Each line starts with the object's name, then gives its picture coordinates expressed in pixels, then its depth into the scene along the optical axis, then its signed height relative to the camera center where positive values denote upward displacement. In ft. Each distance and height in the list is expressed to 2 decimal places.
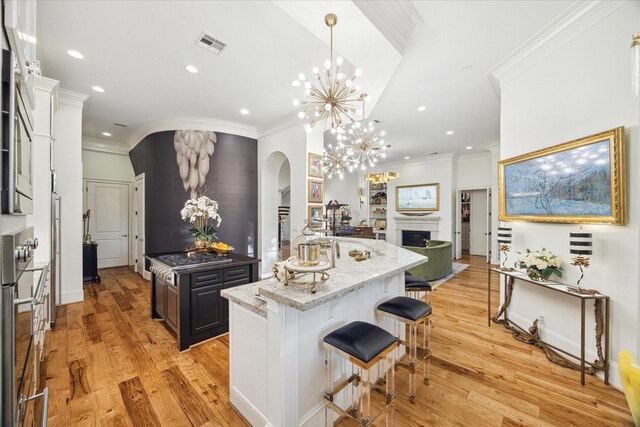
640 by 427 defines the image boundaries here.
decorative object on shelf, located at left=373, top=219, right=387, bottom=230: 32.22 -1.48
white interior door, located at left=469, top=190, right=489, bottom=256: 28.37 -1.14
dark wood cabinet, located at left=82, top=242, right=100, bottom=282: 17.02 -3.48
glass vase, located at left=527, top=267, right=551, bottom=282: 8.73 -2.18
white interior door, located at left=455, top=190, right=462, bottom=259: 27.25 -0.95
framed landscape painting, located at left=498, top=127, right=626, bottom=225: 7.01 +0.98
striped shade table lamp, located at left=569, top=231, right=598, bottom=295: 7.47 -1.13
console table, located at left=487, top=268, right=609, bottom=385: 7.19 -4.22
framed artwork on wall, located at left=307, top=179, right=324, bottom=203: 15.89 +1.37
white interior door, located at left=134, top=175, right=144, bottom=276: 18.88 -0.82
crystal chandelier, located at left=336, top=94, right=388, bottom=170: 14.71 +4.01
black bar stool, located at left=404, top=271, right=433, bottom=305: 9.16 -2.66
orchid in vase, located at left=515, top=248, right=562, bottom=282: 8.62 -1.81
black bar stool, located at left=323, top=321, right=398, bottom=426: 4.79 -2.73
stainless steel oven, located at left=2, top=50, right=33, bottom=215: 2.66 +0.81
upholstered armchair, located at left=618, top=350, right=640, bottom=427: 3.17 -2.19
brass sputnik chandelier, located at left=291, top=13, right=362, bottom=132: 7.34 +4.26
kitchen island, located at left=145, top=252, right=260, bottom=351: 8.85 -2.78
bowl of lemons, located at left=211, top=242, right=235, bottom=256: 10.93 -1.56
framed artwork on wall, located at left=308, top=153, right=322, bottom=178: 15.67 +2.99
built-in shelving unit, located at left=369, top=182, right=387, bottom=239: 32.40 +0.52
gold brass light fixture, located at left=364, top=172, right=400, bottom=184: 23.45 +3.33
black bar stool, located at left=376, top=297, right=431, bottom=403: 6.50 -2.73
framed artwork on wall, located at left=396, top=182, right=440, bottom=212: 27.30 +1.68
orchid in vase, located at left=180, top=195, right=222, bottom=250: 10.66 -0.16
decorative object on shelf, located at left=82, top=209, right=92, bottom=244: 19.07 -0.60
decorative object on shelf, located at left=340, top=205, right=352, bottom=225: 32.26 -0.18
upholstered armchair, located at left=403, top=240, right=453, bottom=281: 17.63 -3.71
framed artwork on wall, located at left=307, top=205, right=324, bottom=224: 15.99 +0.05
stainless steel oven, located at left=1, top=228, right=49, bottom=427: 2.45 -1.29
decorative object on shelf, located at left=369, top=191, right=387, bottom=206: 32.89 +1.80
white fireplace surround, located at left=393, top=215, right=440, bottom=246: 27.12 -1.27
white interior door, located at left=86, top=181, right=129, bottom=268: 20.80 -0.58
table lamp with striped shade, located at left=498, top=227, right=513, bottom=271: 10.53 -1.14
